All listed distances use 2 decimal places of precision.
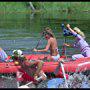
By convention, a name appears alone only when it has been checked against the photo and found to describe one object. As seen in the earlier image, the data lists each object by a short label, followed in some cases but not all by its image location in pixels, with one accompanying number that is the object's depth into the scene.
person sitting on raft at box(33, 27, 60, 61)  13.72
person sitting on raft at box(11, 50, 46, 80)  10.61
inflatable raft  13.91
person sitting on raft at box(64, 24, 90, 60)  14.59
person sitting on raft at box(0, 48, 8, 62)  14.49
